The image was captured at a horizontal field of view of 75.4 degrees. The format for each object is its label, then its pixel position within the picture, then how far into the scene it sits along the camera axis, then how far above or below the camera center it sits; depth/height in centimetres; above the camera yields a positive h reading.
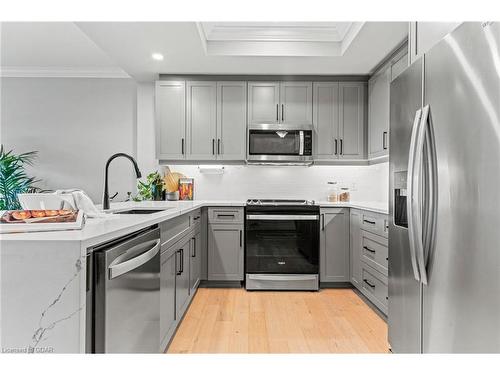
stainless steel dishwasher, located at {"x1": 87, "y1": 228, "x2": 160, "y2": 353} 105 -40
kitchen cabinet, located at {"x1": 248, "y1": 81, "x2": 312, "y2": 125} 380 +104
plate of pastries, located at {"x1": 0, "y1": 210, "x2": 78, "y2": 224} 111 -10
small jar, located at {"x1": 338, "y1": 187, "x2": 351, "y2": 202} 397 -5
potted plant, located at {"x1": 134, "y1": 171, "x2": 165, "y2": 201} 367 +1
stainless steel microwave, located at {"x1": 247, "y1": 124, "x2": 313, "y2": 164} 371 +55
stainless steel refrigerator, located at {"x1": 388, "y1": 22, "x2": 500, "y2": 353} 108 -1
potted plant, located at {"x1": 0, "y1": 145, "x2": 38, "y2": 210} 406 +12
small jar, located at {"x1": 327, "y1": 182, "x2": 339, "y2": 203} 398 -1
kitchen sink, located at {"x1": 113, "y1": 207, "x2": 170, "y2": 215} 257 -16
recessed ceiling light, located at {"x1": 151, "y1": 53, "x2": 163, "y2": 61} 324 +136
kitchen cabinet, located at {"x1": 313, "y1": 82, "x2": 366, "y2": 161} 381 +85
